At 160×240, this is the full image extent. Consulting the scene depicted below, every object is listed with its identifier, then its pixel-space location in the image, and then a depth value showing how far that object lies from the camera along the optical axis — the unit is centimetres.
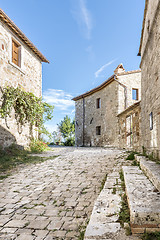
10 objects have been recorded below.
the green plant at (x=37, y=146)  901
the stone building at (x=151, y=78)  398
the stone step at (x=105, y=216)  165
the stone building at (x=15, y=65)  723
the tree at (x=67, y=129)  2497
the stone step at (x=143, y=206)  163
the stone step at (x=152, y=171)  236
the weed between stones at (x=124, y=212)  190
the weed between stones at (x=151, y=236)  154
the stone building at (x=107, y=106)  1297
